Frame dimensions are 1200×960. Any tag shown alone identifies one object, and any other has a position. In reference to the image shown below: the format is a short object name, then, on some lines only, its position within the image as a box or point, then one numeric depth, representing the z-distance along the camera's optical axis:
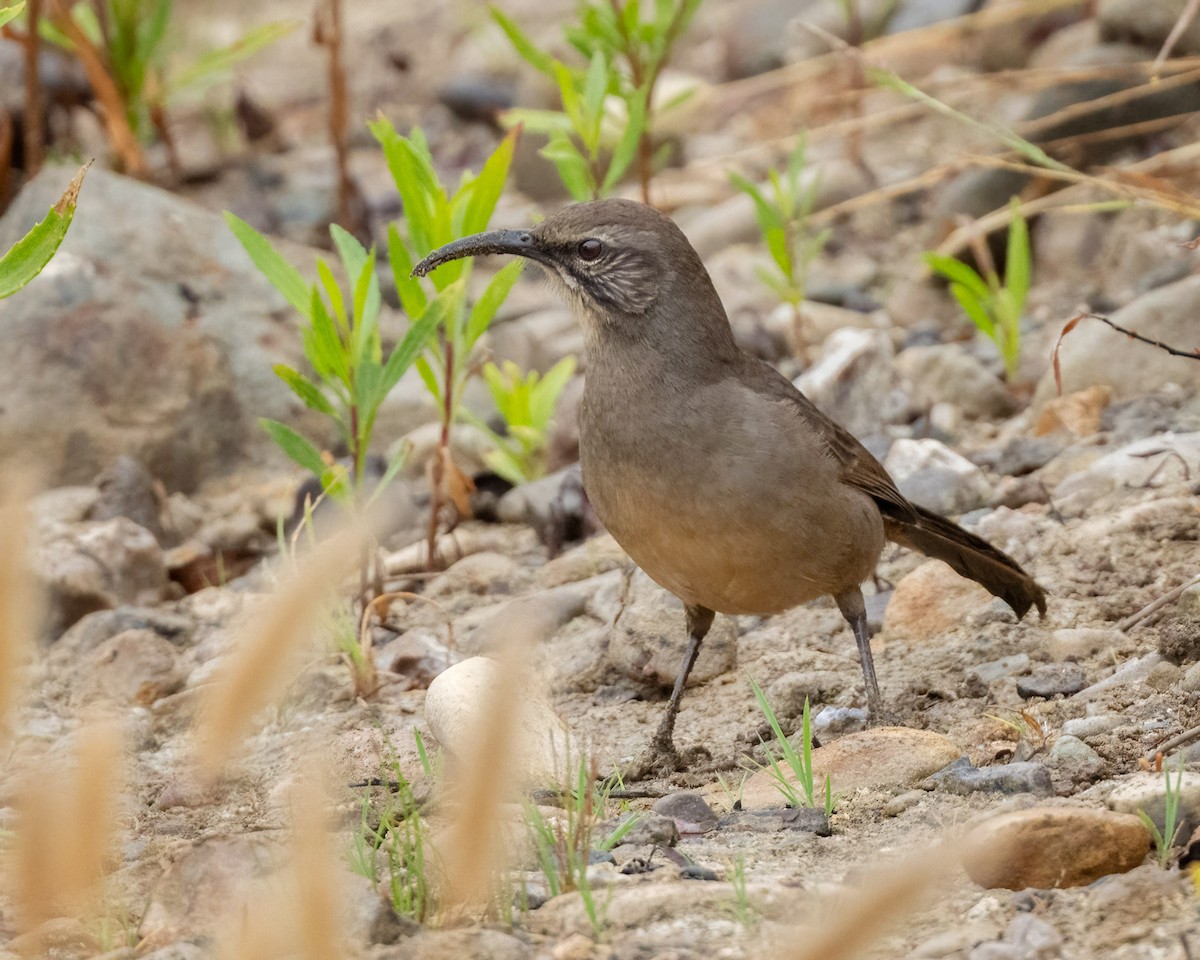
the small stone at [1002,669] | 9.02
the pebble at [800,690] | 9.19
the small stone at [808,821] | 7.02
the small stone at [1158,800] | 6.19
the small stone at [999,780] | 7.02
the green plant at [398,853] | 5.70
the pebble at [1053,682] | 8.54
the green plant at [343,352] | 9.48
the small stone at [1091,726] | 7.66
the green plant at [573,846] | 5.63
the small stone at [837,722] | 8.85
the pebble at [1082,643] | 8.96
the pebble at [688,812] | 7.23
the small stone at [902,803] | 7.18
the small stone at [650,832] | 6.74
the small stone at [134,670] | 10.00
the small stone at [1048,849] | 5.93
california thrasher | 8.45
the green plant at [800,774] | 7.11
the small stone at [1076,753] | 7.24
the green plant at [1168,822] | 6.04
